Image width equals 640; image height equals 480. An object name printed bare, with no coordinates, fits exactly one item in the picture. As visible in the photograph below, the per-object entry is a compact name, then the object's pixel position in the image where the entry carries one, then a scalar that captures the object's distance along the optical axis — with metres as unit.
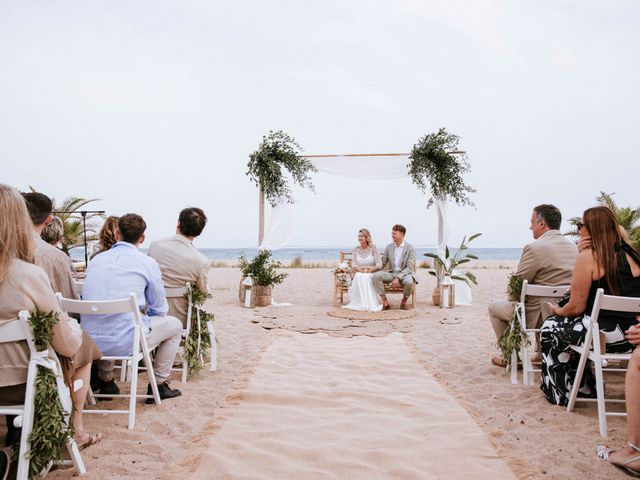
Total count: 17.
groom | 8.14
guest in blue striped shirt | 3.09
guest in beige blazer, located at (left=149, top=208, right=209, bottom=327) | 3.99
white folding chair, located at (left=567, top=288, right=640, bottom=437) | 2.76
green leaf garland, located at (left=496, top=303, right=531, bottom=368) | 3.86
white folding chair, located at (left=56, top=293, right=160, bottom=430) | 2.79
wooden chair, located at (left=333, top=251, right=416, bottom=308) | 8.24
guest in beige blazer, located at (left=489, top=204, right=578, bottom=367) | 3.99
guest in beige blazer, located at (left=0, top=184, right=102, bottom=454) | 2.01
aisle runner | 2.36
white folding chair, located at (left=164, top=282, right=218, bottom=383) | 3.94
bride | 8.12
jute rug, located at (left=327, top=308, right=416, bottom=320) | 7.32
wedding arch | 8.56
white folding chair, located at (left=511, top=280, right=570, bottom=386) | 3.80
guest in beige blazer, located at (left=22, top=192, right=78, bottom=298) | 2.88
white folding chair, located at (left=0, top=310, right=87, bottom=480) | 2.00
